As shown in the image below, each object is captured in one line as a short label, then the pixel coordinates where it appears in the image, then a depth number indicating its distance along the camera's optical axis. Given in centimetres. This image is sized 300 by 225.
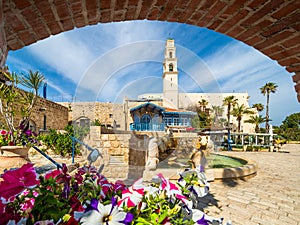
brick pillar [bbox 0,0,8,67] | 100
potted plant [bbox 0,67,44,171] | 232
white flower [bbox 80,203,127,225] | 47
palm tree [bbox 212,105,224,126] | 2804
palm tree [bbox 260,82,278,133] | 2202
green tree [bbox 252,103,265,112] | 2667
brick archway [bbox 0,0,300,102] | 115
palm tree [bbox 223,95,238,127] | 2225
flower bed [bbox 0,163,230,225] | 48
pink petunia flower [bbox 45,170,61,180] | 69
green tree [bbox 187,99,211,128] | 1625
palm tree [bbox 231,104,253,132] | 2243
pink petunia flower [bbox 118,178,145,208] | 56
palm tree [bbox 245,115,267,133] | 2300
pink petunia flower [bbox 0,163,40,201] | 49
